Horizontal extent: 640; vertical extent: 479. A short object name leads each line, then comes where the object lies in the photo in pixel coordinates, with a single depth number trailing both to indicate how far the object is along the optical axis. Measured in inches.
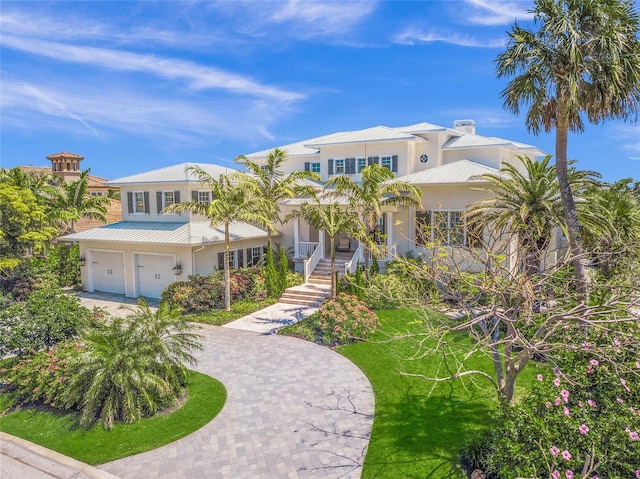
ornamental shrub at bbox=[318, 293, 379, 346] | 599.8
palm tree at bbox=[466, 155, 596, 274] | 622.5
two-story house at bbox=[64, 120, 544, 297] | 853.2
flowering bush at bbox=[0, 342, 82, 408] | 412.8
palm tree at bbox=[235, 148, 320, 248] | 840.3
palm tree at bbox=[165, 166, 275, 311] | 729.0
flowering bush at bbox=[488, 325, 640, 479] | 257.3
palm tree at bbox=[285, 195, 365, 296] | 711.7
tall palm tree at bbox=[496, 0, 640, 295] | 507.2
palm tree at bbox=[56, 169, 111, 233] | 1146.7
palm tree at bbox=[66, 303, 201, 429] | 391.9
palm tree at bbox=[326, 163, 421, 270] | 728.2
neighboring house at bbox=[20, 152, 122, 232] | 1960.9
